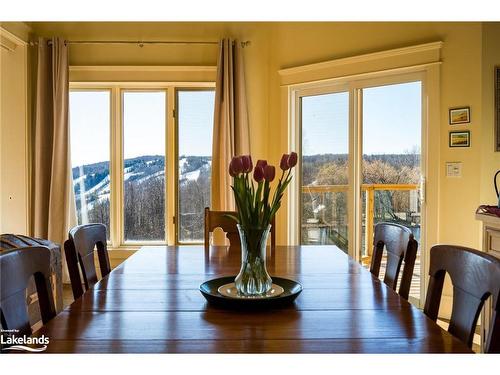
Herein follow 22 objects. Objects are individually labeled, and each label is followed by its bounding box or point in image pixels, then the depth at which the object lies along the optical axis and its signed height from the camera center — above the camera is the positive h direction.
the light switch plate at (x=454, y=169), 3.23 +0.14
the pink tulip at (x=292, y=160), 1.45 +0.10
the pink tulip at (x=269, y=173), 1.40 +0.05
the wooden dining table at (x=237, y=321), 1.02 -0.39
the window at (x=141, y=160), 4.34 +0.30
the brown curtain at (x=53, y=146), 4.05 +0.42
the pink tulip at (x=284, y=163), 1.44 +0.09
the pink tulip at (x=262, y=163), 1.39 +0.08
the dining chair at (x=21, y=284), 1.11 -0.28
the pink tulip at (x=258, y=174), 1.40 +0.05
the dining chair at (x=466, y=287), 1.01 -0.28
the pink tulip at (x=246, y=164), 1.40 +0.08
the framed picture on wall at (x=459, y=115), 3.18 +0.56
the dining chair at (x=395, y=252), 1.67 -0.29
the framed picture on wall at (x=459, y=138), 3.18 +0.37
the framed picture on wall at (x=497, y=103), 3.07 +0.62
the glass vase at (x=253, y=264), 1.39 -0.27
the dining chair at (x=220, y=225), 2.61 -0.24
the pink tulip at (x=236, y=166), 1.41 +0.07
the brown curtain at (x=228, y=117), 4.05 +0.69
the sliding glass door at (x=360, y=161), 3.54 +0.24
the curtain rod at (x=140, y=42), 4.15 +1.48
